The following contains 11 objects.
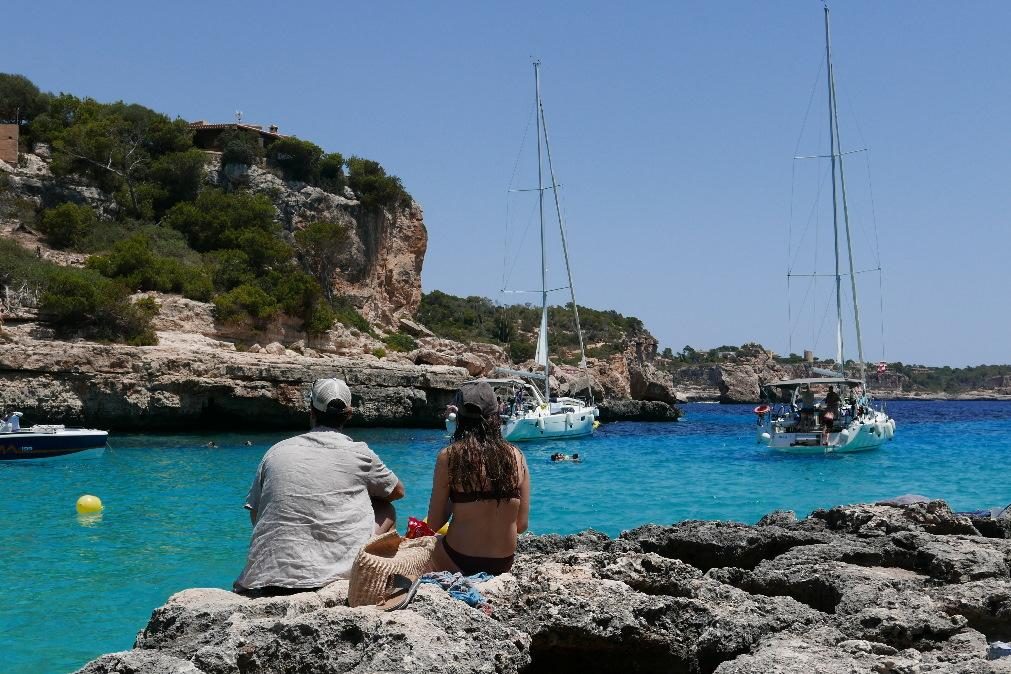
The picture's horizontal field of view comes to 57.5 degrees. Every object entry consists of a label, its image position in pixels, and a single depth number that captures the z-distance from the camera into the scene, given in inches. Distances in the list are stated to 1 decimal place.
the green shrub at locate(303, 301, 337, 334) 1408.7
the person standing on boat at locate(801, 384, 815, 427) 1056.8
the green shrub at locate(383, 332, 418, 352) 1659.7
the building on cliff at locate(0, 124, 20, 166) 1581.0
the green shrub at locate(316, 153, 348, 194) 1819.6
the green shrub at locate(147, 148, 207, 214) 1690.5
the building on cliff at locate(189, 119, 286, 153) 1889.8
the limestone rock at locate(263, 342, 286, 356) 1296.8
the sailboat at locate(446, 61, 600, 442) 1298.0
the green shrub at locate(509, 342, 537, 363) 2632.9
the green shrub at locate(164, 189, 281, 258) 1590.8
